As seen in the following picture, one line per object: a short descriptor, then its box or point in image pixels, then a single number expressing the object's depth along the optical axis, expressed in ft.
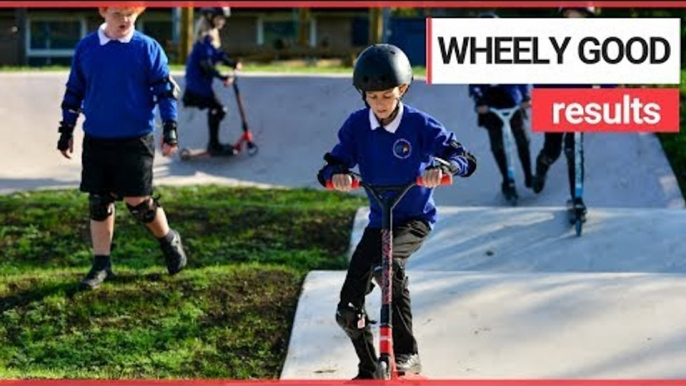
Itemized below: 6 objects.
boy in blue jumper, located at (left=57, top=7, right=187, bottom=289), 41.78
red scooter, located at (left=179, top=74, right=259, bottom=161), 80.74
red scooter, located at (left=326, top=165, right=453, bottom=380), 30.07
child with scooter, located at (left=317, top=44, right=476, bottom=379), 31.53
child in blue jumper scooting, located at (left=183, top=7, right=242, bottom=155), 80.02
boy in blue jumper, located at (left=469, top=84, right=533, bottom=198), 65.92
